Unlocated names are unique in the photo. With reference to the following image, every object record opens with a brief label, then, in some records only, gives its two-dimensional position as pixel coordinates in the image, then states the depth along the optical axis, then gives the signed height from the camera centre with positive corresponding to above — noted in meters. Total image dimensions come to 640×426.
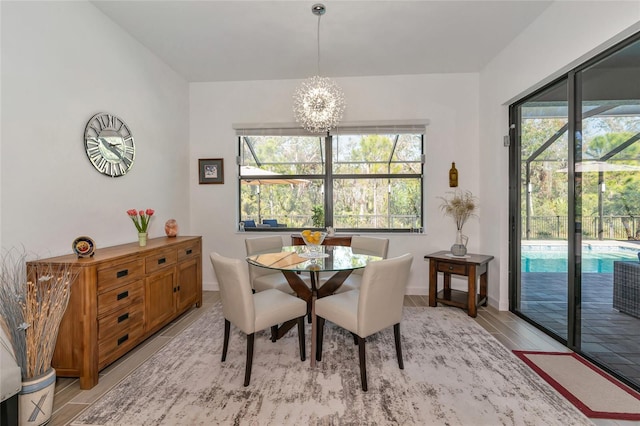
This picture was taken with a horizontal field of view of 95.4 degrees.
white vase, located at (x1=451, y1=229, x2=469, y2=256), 3.51 -0.47
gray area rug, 1.71 -1.20
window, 4.17 +0.45
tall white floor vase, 1.58 -1.05
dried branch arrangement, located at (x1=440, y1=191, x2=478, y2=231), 3.74 +0.05
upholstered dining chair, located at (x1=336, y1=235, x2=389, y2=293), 2.79 -0.41
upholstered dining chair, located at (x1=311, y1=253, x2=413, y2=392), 1.93 -0.68
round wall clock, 2.58 +0.64
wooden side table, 3.25 -0.78
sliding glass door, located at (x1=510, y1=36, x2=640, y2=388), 2.05 -0.01
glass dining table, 2.17 -0.41
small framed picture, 4.21 +0.60
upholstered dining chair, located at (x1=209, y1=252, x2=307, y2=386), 1.99 -0.70
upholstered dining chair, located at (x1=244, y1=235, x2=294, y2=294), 2.78 -0.65
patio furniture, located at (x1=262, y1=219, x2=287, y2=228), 4.35 -0.18
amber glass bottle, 3.91 +0.45
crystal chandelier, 2.69 +1.00
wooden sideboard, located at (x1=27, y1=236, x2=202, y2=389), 1.98 -0.73
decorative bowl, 2.71 -0.25
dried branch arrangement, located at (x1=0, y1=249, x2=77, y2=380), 1.67 -0.58
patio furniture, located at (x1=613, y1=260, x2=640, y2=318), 2.02 -0.56
